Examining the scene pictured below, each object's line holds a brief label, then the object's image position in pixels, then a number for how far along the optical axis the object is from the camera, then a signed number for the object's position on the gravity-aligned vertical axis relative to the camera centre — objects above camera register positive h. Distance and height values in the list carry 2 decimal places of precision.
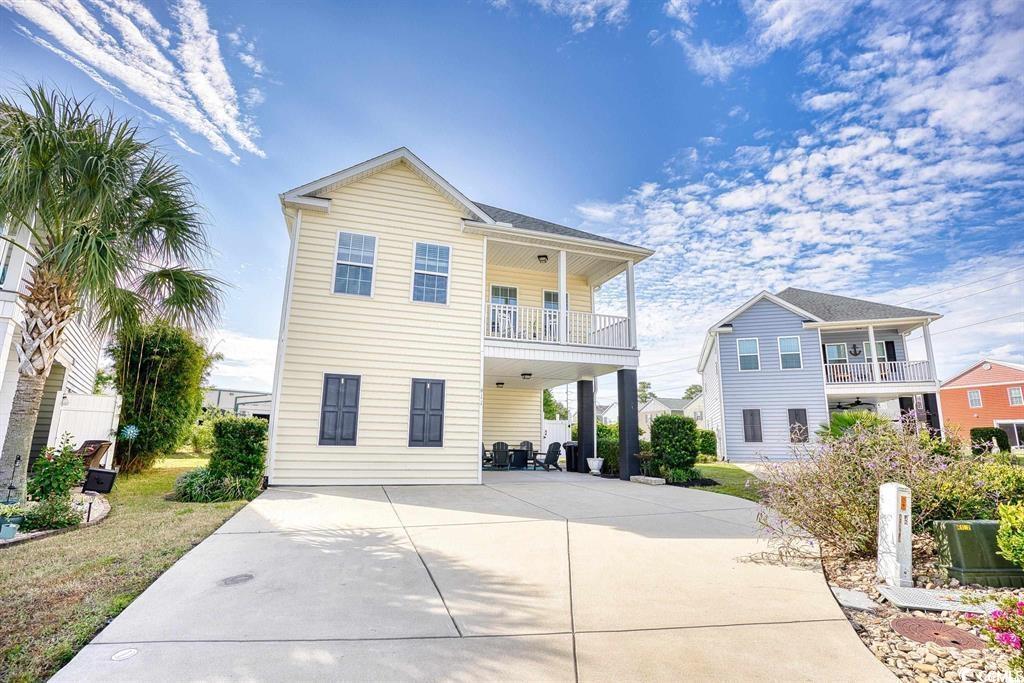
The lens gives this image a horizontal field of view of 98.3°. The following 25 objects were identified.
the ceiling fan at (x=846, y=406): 21.99 +1.24
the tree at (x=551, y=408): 40.56 +1.59
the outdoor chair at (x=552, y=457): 14.23 -1.02
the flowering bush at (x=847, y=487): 4.55 -0.61
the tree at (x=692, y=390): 71.12 +5.93
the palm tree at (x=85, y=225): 5.63 +2.70
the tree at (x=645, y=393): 64.97 +5.00
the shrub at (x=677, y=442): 11.19 -0.38
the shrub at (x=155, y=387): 11.61 +0.82
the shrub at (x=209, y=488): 7.55 -1.19
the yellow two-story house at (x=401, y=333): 9.55 +2.13
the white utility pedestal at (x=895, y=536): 3.81 -0.91
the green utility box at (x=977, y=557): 3.87 -1.09
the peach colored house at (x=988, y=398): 32.34 +2.69
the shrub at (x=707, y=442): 21.52 -0.70
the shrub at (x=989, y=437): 15.55 -0.14
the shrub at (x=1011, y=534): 3.04 -0.70
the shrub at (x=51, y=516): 5.42 -1.23
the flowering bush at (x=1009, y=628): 2.21 -1.00
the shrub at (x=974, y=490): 4.51 -0.60
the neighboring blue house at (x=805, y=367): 19.33 +2.79
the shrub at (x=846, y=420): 9.14 +0.23
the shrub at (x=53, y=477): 5.75 -0.80
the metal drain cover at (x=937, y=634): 2.75 -1.31
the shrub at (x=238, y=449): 7.97 -0.54
